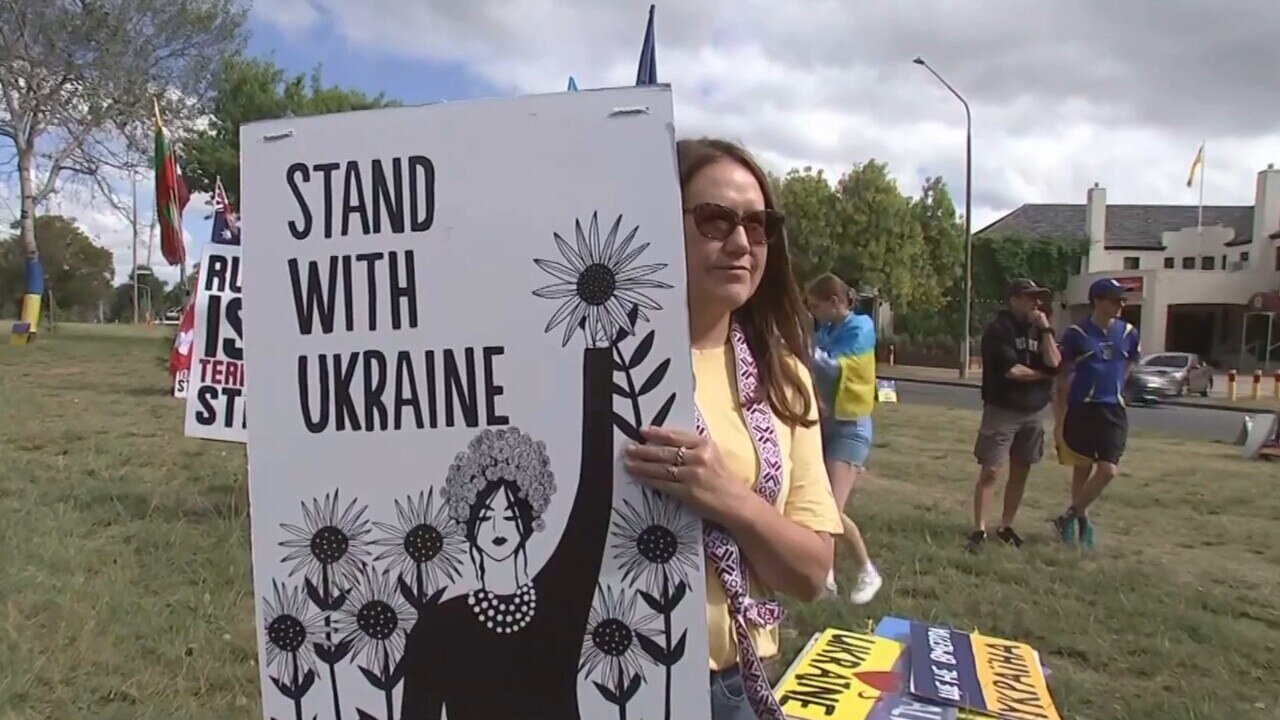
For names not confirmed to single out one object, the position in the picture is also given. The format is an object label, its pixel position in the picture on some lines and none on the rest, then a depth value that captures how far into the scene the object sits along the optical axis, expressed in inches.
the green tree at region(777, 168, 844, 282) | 1517.0
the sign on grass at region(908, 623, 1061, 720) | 115.7
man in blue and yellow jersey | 227.8
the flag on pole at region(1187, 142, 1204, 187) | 1726.1
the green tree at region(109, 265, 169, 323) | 2530.0
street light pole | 1062.4
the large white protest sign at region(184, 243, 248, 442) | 191.2
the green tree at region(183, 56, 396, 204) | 974.4
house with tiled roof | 1609.3
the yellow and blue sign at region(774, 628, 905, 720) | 110.6
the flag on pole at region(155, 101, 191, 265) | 268.1
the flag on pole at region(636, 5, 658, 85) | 61.6
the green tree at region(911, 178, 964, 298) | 1621.6
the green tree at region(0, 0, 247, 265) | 879.1
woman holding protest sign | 55.4
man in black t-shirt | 225.6
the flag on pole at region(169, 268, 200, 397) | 244.8
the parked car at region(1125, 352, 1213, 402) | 875.4
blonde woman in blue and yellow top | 209.3
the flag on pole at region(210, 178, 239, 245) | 198.1
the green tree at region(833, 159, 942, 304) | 1520.7
